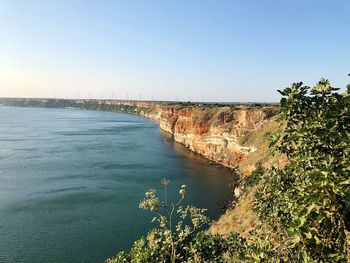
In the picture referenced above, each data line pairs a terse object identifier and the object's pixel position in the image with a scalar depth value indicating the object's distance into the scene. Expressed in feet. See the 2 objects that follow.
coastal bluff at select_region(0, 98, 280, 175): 194.29
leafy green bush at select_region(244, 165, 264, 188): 139.25
